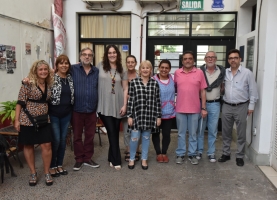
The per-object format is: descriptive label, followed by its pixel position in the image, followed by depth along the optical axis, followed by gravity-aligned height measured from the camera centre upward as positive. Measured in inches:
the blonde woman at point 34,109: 125.9 -19.7
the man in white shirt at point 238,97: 156.3 -15.5
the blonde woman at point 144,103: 150.1 -19.0
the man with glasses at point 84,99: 145.2 -17.0
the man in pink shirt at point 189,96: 156.1 -15.1
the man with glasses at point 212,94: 161.6 -14.6
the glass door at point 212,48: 245.6 +20.2
